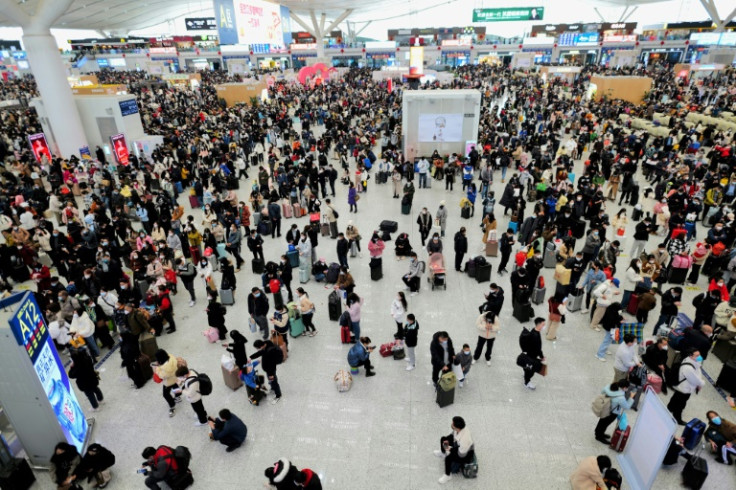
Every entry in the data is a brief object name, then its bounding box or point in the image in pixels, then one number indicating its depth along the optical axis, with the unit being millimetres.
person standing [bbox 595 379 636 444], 5684
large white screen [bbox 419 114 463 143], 19344
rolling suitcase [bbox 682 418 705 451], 5742
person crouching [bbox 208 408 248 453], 5848
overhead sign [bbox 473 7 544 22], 44219
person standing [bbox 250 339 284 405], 6598
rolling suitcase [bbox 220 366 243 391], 7258
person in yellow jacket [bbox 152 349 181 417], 6363
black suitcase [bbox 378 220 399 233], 13141
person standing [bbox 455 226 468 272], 10300
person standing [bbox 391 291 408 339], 7727
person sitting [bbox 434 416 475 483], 5387
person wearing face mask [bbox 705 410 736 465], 5684
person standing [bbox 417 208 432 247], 11836
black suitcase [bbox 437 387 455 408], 6689
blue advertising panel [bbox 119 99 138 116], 20391
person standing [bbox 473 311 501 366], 7281
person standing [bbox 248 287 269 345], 8039
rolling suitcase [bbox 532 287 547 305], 9406
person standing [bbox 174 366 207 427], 6164
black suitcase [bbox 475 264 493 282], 10289
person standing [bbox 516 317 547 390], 6662
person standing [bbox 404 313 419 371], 7127
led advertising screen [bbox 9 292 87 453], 5285
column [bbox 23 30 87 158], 18703
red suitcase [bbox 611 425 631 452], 5977
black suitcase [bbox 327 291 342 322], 8977
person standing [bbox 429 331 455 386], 6672
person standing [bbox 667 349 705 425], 5969
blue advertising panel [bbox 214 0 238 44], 16531
